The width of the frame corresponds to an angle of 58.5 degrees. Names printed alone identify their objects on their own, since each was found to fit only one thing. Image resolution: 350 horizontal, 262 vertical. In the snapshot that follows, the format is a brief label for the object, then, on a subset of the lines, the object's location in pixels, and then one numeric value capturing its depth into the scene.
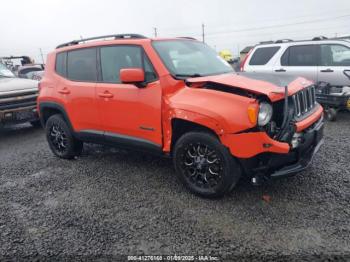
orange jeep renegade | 3.21
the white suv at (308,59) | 7.25
